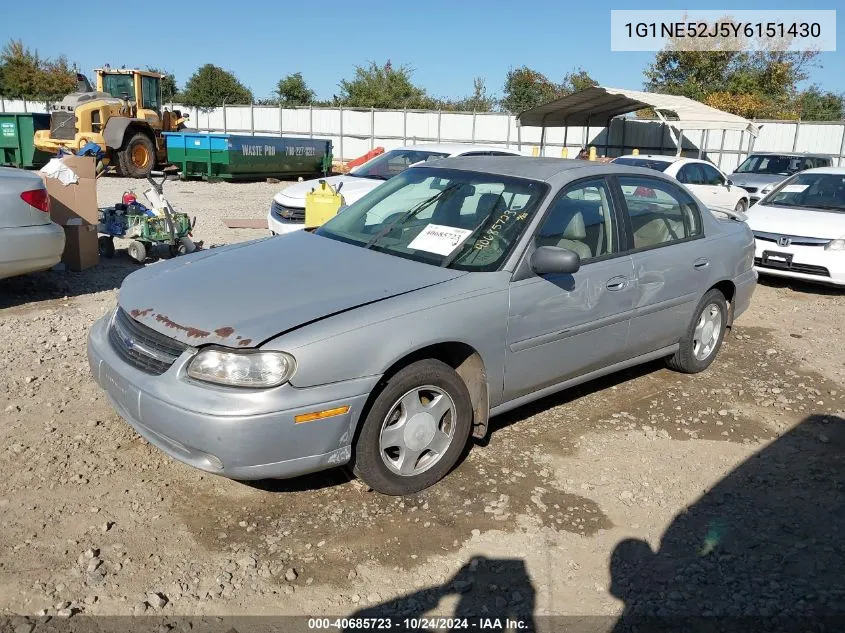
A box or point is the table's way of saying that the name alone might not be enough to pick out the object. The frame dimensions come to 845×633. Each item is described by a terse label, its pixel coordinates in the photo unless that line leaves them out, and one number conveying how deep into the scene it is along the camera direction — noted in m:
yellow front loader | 19.23
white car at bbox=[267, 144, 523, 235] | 9.39
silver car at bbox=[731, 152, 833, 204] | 16.06
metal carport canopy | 18.67
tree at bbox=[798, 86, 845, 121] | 41.38
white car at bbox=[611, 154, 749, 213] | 13.29
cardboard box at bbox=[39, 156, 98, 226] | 7.69
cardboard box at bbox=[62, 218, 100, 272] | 7.82
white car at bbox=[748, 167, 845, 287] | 8.51
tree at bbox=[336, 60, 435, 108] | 48.62
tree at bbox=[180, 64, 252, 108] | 48.31
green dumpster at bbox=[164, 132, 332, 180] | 19.20
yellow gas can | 8.55
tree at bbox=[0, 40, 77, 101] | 46.41
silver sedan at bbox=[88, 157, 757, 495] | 3.07
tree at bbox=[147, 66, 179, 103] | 45.09
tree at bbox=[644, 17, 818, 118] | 35.91
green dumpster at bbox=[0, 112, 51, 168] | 19.14
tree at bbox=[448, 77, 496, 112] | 51.81
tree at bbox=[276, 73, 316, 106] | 51.75
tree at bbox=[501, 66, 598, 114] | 49.22
